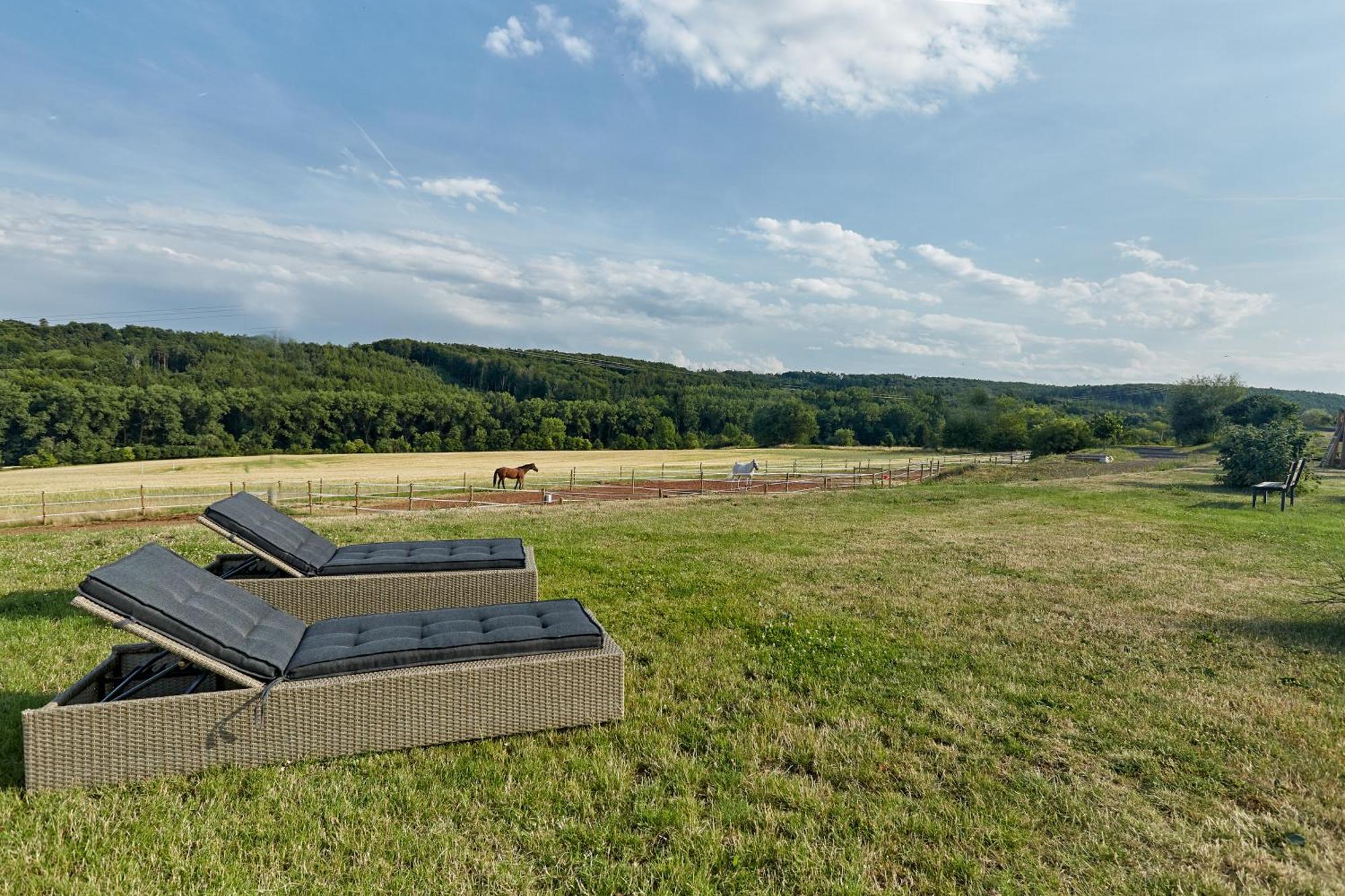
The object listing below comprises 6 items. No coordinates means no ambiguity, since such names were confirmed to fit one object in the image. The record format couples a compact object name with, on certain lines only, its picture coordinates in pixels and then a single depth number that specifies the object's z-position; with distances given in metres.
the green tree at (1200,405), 47.69
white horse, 25.77
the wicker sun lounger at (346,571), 5.24
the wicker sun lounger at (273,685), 2.96
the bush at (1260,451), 17.61
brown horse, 25.20
